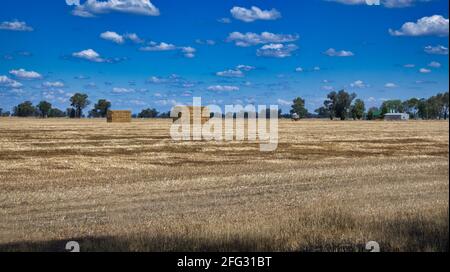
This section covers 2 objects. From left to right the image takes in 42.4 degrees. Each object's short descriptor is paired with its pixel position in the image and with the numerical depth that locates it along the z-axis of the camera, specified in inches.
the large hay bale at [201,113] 2345.2
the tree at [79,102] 2116.4
